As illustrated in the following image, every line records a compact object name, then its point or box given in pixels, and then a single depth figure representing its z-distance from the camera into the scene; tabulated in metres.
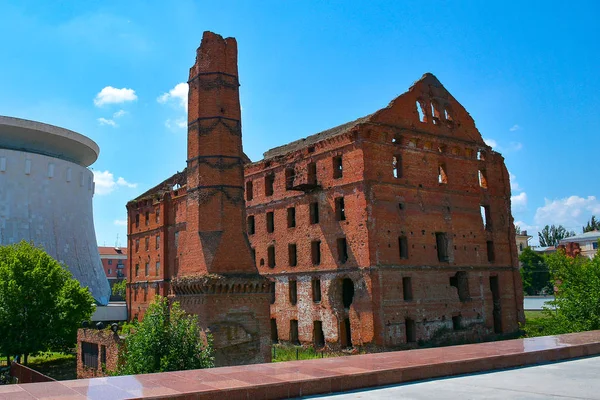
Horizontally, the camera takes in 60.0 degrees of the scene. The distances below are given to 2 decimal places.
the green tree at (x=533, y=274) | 63.50
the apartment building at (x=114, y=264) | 97.75
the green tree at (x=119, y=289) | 80.00
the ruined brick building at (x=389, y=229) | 26.80
